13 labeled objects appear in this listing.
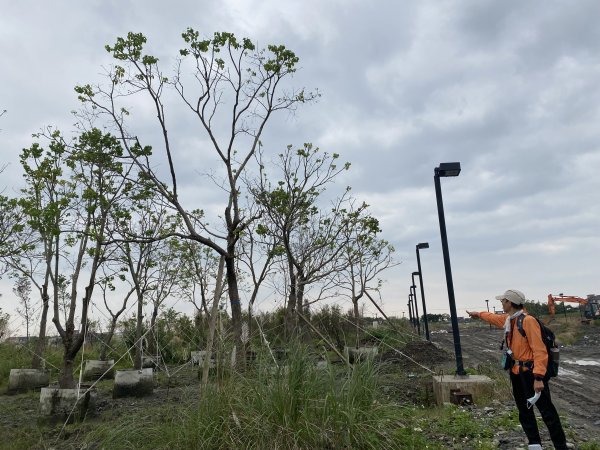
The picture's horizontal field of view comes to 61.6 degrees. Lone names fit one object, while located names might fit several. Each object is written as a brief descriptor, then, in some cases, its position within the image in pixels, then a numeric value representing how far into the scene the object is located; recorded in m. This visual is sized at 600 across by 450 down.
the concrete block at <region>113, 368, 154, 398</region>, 10.58
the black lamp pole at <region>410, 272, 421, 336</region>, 28.31
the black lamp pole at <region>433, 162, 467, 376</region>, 8.30
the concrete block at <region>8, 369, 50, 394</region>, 12.32
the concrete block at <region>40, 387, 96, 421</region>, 8.09
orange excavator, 32.09
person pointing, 4.51
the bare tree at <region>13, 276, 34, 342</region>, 19.04
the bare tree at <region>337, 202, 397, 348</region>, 14.80
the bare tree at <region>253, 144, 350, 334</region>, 12.53
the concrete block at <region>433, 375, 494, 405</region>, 7.61
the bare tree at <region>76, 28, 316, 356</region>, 7.96
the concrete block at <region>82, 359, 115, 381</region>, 13.59
